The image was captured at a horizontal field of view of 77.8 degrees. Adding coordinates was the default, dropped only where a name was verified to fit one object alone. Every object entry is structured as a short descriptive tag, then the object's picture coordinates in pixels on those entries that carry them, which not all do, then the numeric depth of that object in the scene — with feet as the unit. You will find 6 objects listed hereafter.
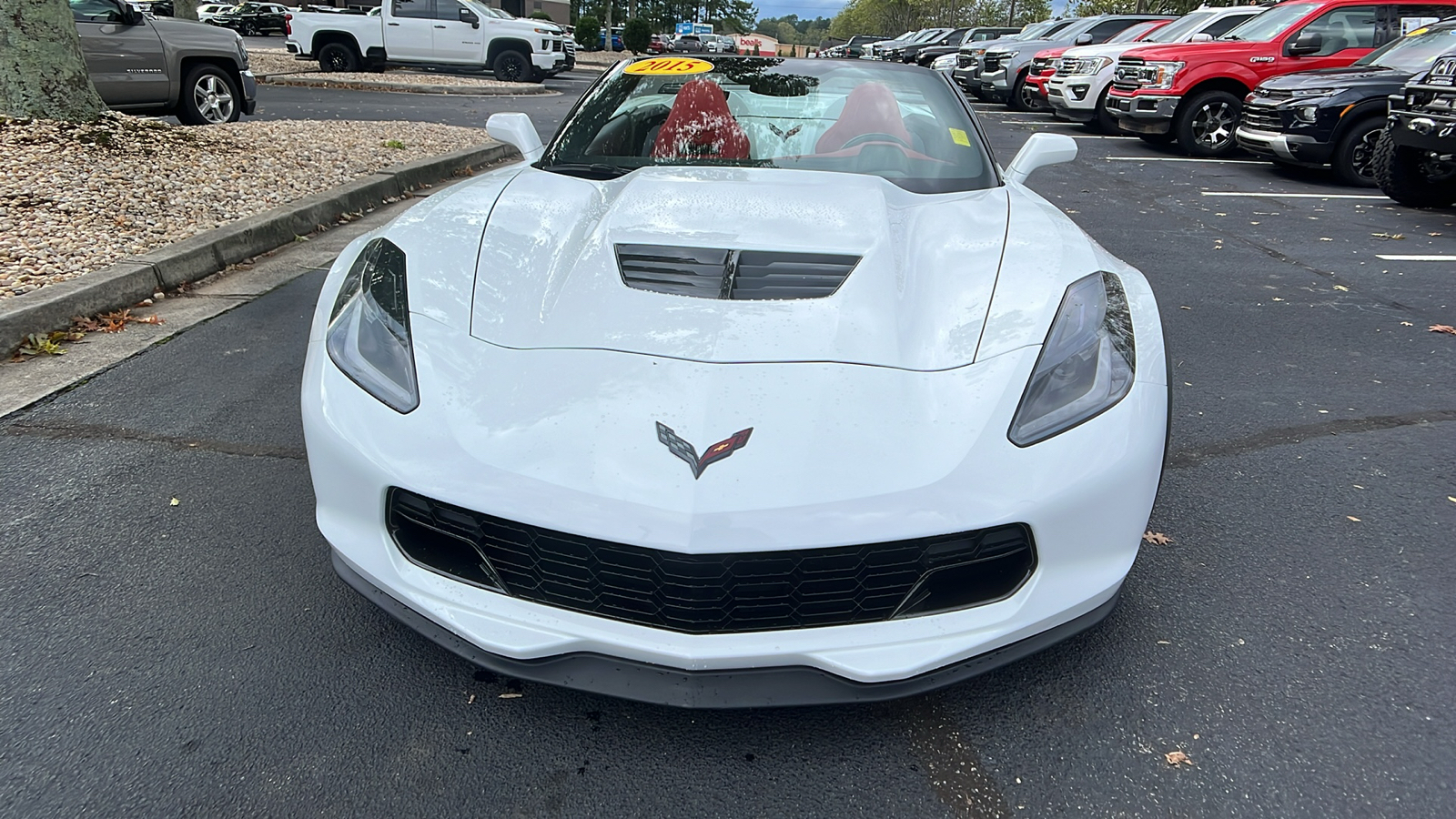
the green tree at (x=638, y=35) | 122.42
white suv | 39.93
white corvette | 5.10
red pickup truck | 34.17
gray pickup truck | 27.02
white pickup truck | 59.62
